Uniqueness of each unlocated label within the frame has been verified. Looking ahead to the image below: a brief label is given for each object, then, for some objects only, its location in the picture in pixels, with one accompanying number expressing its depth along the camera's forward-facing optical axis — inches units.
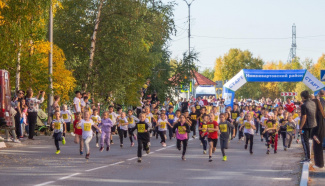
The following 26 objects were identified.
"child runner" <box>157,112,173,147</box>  1016.2
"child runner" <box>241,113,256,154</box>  930.1
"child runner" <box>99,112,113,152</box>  914.7
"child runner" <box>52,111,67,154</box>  832.4
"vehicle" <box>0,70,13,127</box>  925.8
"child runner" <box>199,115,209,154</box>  841.3
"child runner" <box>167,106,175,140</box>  1229.0
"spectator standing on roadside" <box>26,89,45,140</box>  1053.2
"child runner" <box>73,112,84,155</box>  813.9
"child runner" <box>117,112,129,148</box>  1022.4
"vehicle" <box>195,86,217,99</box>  3836.1
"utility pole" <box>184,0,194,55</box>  2753.4
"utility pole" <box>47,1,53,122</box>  1202.1
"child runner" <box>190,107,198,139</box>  1268.2
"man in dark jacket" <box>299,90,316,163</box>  621.9
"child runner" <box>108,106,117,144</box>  1035.9
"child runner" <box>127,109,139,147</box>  1038.4
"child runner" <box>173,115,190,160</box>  809.5
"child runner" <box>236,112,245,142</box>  1162.0
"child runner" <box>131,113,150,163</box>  764.6
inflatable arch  2027.6
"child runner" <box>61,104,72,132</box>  1059.6
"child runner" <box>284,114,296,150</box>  978.7
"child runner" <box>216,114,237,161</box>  800.9
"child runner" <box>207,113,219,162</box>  800.9
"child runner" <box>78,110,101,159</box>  773.9
